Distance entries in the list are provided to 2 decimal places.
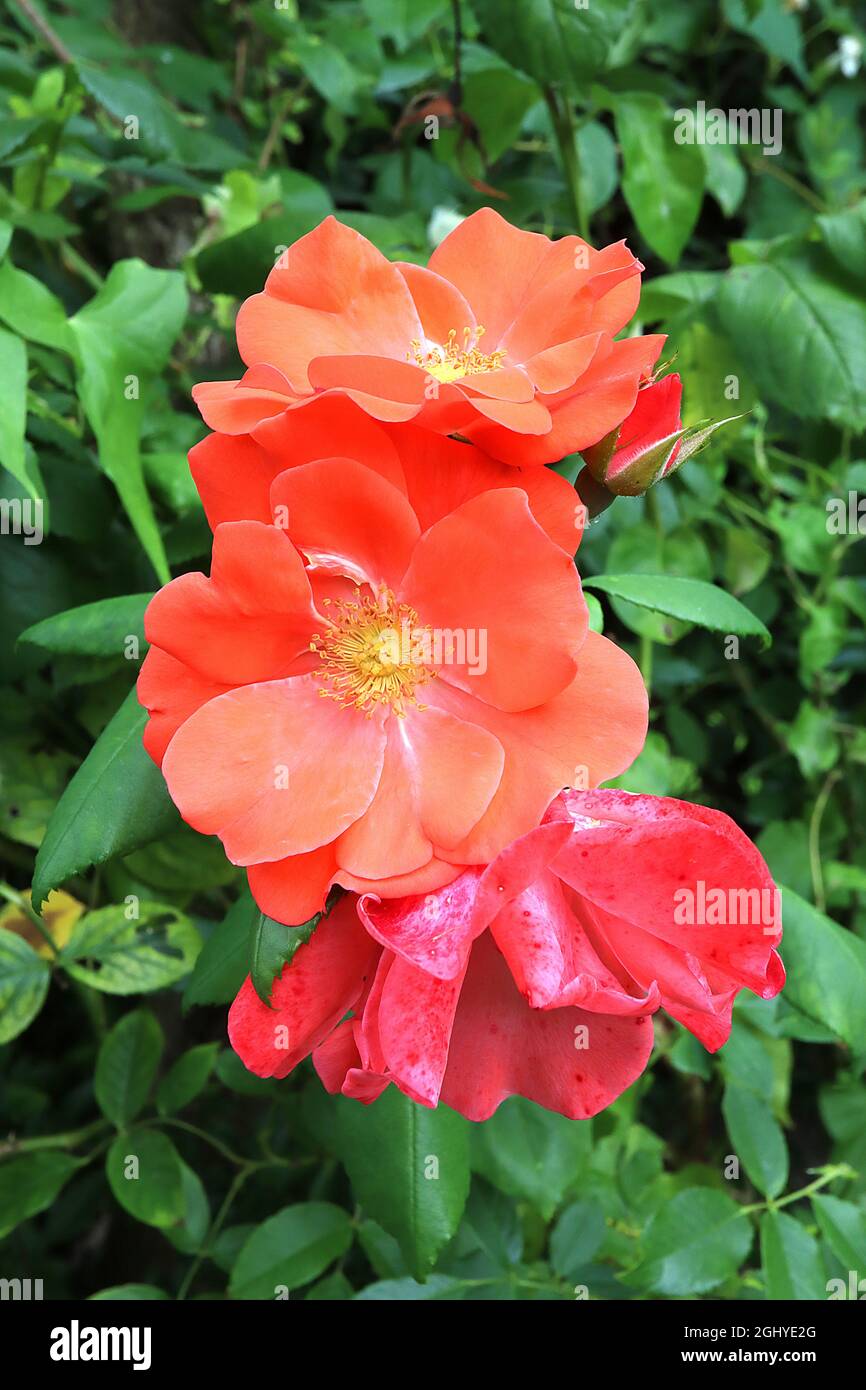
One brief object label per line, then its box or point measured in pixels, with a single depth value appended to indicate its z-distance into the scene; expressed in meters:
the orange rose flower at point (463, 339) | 0.43
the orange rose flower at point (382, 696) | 0.42
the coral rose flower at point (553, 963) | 0.39
